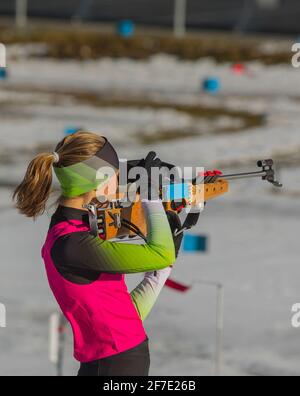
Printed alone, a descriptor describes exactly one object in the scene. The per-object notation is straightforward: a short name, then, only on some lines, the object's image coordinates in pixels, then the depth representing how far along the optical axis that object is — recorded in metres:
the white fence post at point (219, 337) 10.36
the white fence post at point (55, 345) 9.86
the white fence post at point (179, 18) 46.25
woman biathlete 5.41
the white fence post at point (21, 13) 48.81
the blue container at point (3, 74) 40.29
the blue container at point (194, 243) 12.26
